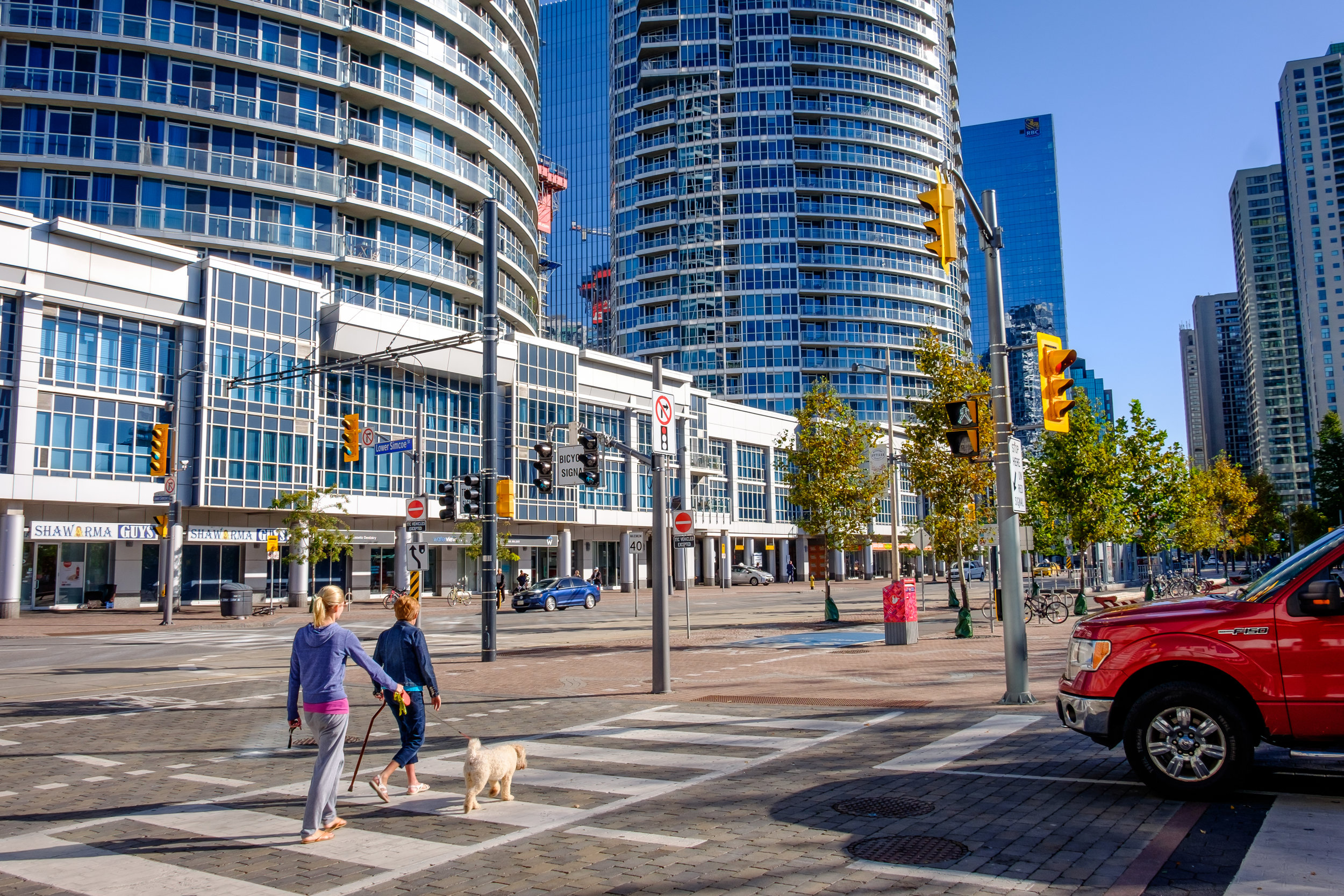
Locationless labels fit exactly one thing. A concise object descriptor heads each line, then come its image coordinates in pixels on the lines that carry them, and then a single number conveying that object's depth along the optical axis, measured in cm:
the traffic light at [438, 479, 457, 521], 2081
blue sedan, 4272
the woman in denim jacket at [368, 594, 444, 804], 802
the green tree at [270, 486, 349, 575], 4194
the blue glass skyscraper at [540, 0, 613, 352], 15688
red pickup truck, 669
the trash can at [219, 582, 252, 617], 3762
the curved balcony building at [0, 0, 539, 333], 4419
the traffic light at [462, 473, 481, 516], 2033
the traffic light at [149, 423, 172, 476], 3089
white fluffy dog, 739
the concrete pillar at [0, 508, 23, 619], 3638
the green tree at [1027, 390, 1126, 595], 3312
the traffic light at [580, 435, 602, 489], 1744
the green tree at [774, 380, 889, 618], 3144
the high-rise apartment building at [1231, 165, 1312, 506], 17612
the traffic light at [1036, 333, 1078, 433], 1241
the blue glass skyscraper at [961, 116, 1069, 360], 14850
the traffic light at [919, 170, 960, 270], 1115
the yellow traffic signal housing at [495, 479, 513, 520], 2012
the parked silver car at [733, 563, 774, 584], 7712
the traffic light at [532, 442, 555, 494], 1770
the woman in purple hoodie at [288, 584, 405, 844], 675
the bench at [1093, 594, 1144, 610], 1996
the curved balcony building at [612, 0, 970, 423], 9962
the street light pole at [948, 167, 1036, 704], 1241
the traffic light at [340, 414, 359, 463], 2975
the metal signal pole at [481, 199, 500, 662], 2019
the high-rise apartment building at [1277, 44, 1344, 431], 15988
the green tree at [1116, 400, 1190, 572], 3681
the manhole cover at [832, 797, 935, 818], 703
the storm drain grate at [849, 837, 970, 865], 588
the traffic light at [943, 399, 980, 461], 1271
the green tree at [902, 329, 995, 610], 2703
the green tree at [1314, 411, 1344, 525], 7519
